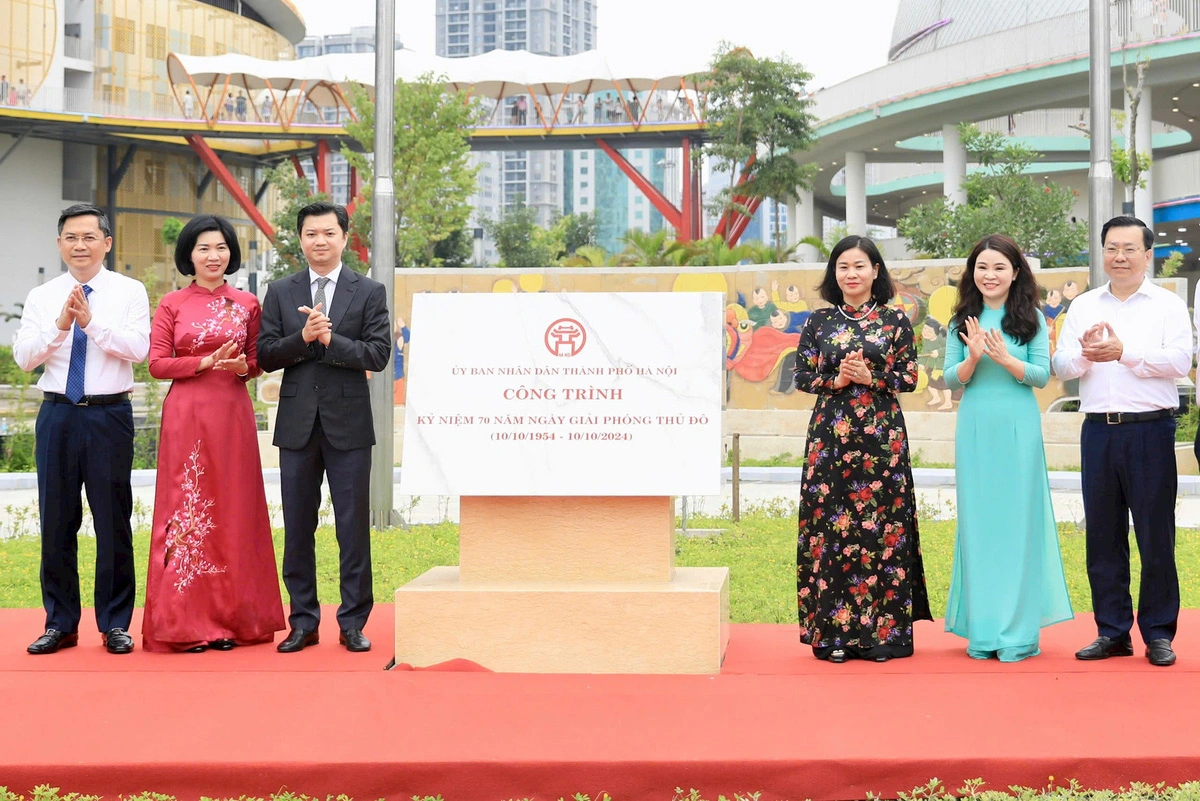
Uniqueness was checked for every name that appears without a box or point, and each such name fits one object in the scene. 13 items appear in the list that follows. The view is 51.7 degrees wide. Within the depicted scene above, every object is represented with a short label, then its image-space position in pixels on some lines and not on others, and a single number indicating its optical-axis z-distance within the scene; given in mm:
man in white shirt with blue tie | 5090
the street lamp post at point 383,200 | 9180
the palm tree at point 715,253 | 23438
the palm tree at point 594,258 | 26172
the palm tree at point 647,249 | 25859
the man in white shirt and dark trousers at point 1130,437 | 4832
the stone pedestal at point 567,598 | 4758
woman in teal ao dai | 4891
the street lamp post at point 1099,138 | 9289
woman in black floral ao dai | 4918
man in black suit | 5102
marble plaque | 4945
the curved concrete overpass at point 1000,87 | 23797
